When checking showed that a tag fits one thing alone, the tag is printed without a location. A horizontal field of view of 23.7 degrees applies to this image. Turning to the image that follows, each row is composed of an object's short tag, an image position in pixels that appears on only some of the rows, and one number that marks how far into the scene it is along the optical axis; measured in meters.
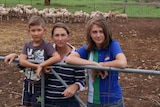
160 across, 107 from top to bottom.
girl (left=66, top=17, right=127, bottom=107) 3.62
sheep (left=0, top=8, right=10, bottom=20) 19.71
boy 3.92
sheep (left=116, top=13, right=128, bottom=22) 21.31
